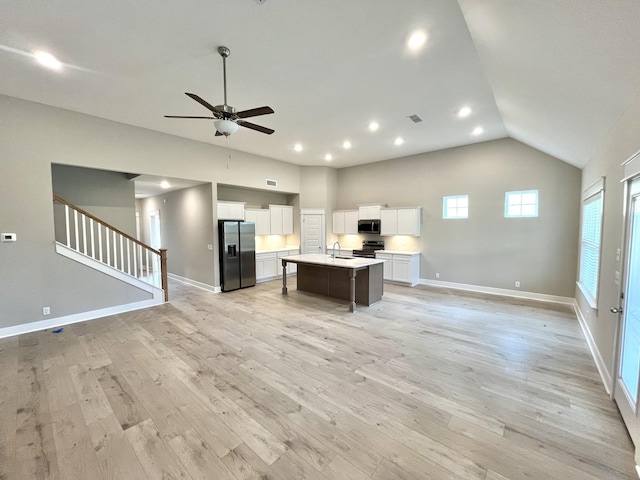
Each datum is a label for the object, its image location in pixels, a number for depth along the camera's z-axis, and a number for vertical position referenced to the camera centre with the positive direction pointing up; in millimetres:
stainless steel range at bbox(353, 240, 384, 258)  7312 -630
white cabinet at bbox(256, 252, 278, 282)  7227 -1119
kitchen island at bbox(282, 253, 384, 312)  4973 -1093
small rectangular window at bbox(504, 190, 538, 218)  5531 +499
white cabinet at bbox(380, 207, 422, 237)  6870 +155
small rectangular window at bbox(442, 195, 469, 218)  6387 +509
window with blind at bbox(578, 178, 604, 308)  3191 -211
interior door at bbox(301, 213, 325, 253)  8266 -141
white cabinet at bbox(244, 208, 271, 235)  7254 +240
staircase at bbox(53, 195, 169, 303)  4367 -513
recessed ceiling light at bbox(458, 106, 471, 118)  4258 +1940
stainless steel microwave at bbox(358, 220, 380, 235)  7469 +17
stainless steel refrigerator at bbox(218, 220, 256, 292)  6246 -678
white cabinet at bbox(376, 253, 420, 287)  6719 -1079
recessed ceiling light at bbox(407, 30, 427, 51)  2582 +1921
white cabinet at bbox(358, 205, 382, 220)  7477 +432
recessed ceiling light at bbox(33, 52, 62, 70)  2869 +1904
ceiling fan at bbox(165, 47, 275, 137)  2799 +1238
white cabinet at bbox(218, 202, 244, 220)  6477 +413
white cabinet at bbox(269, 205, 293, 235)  7883 +234
